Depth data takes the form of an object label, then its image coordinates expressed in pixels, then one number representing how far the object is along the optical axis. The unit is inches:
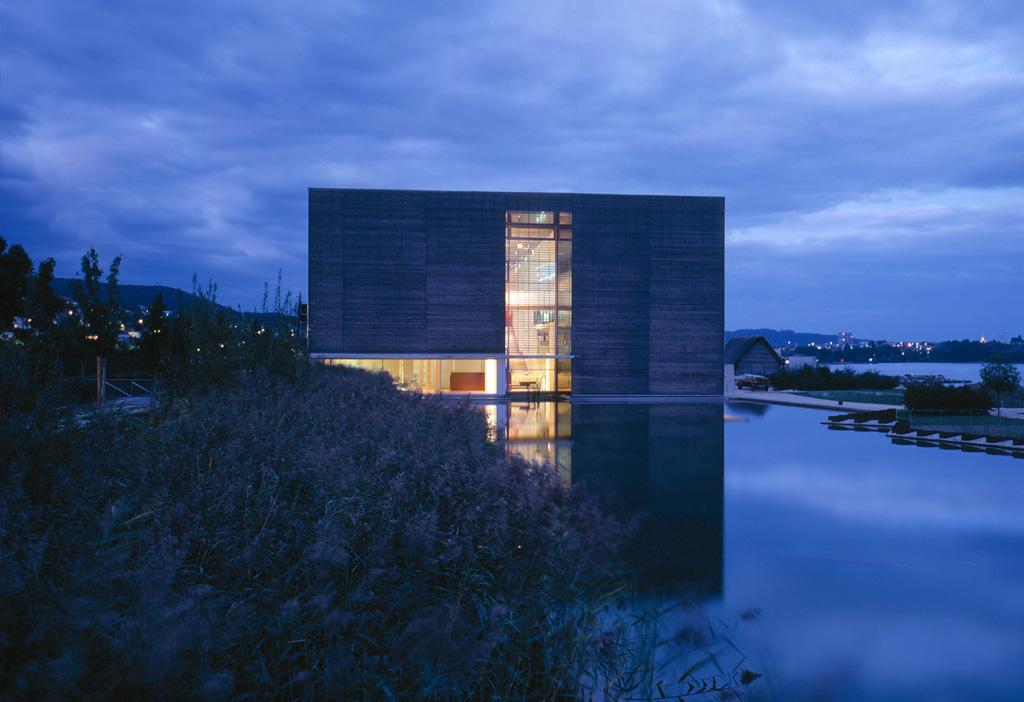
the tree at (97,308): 928.3
